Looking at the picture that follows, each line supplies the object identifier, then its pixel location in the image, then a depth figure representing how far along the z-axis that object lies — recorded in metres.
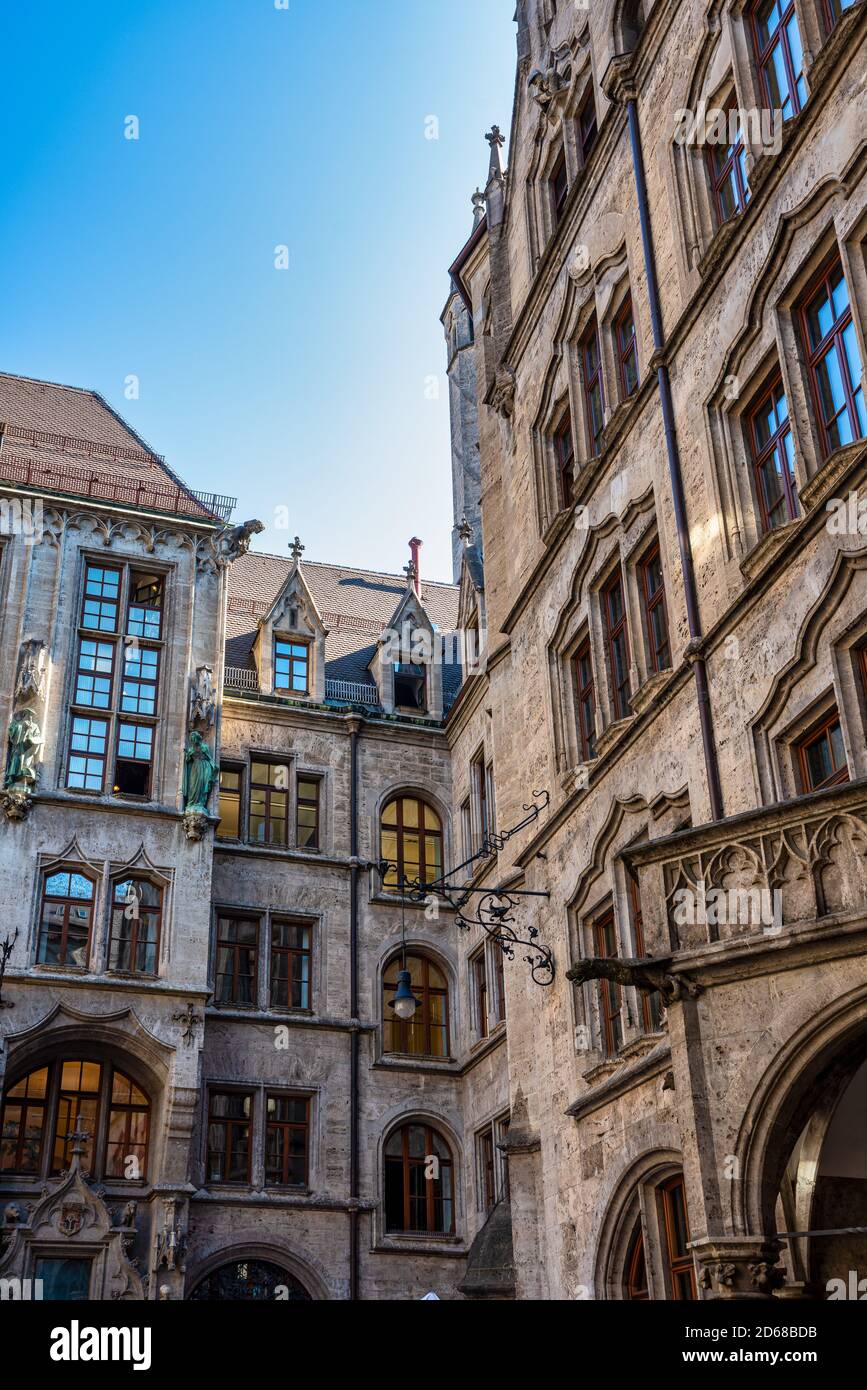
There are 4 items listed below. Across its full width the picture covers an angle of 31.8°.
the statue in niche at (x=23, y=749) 28.22
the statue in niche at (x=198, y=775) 29.62
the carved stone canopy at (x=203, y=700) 30.50
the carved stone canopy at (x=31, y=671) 29.02
